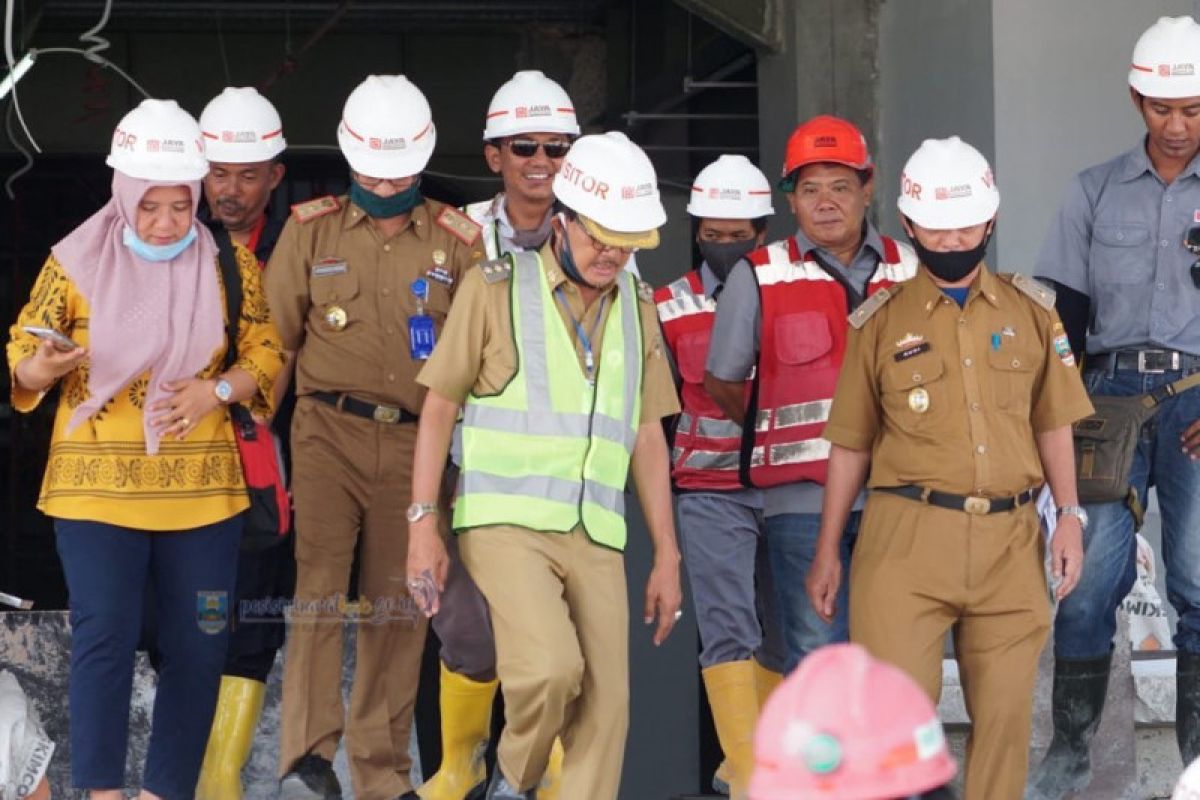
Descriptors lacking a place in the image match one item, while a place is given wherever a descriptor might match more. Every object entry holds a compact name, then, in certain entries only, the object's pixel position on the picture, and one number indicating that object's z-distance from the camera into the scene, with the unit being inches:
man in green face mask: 413.9
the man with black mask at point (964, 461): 372.0
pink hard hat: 191.9
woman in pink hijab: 363.4
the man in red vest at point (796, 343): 419.9
